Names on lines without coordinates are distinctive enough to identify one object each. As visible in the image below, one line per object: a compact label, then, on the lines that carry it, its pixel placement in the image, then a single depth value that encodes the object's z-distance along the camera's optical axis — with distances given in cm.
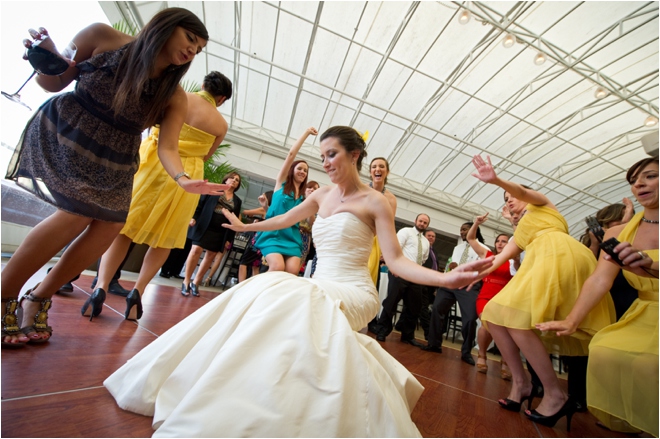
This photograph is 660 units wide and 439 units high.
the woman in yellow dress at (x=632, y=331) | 139
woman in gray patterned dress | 122
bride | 79
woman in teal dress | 284
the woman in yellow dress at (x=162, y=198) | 209
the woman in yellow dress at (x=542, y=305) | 188
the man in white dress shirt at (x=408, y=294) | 430
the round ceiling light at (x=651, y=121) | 1008
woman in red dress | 358
